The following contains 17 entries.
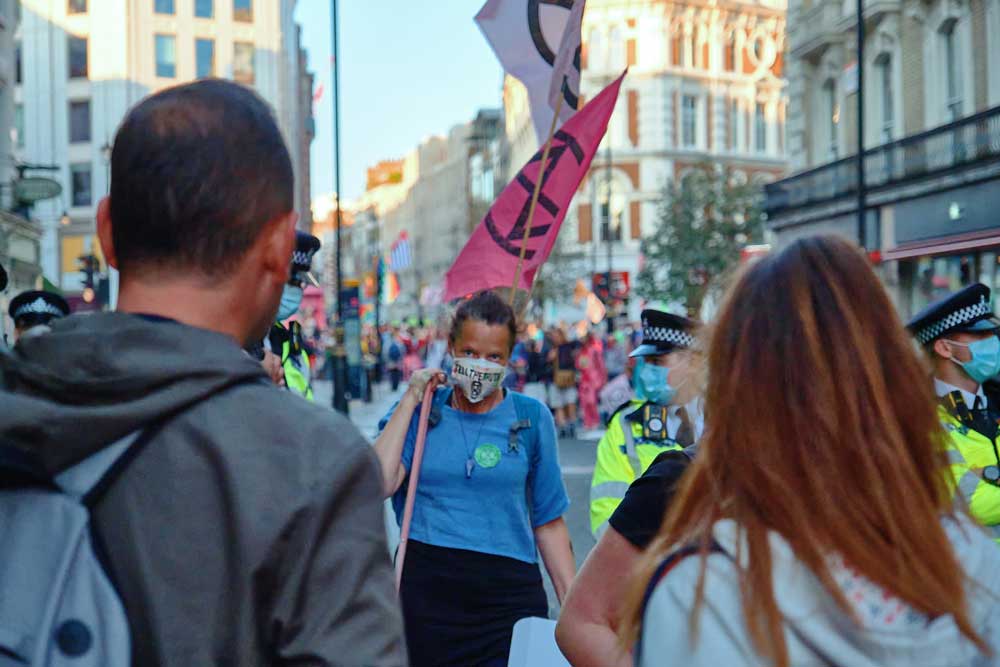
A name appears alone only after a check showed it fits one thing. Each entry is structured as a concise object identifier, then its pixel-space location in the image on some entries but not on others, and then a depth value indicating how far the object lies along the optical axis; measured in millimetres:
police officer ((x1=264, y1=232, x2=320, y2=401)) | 5527
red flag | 6016
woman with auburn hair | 1710
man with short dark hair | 1452
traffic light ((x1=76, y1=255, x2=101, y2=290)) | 25562
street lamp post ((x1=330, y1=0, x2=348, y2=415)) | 22938
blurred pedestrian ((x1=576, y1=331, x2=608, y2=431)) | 24828
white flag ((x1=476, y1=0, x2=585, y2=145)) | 6891
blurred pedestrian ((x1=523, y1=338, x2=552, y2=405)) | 24539
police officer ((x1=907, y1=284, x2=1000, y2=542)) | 4984
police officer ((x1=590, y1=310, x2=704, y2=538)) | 4781
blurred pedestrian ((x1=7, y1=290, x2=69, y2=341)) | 6680
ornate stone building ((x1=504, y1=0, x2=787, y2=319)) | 64875
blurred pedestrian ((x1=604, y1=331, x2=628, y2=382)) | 27906
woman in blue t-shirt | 4324
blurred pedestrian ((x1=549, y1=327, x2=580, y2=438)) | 22938
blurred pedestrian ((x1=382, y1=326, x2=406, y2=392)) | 38844
